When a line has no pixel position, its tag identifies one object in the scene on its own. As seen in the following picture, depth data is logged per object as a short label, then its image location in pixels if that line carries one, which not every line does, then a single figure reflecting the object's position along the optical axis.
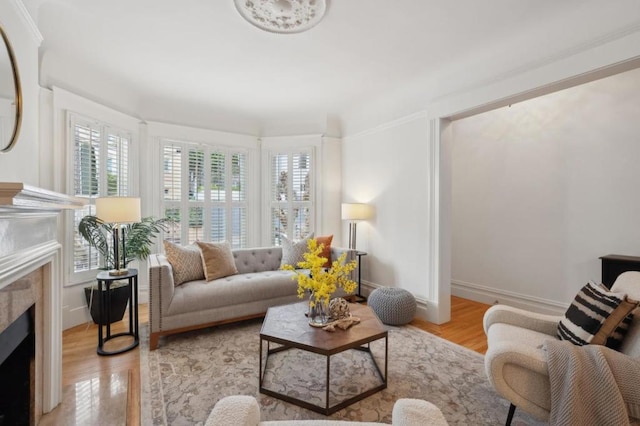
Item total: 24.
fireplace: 1.22
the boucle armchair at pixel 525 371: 1.53
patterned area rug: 1.90
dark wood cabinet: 2.76
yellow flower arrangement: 2.15
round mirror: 1.46
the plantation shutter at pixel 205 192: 4.36
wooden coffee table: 1.93
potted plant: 3.21
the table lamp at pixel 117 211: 2.70
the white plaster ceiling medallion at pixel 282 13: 2.22
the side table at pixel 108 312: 2.68
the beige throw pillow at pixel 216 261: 3.35
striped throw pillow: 1.61
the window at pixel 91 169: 3.28
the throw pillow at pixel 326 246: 4.11
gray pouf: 3.23
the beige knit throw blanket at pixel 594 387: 1.33
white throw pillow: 3.93
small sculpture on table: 2.22
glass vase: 2.32
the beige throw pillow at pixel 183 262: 3.22
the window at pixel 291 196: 4.96
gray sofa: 2.80
